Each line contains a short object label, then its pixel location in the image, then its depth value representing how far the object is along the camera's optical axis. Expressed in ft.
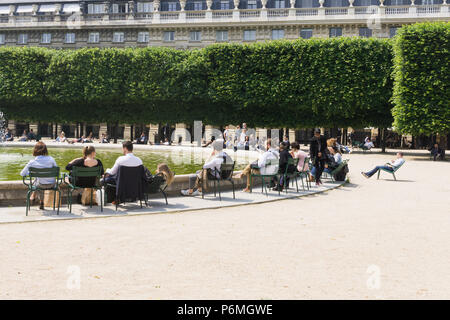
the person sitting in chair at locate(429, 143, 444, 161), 111.01
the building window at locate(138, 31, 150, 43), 198.49
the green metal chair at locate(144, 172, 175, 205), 39.55
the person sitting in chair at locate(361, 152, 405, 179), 63.41
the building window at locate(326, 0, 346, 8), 183.21
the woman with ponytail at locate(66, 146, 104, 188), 37.70
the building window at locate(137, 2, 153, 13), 201.77
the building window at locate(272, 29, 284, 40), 184.55
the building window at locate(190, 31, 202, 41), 192.34
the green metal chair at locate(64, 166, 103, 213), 36.83
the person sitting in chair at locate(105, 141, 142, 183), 37.42
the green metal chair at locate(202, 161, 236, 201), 45.11
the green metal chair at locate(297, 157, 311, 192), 53.92
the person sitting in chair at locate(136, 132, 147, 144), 147.43
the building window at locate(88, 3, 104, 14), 206.59
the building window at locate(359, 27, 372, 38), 178.19
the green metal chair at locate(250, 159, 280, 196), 48.24
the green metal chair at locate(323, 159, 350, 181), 59.36
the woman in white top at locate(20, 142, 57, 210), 36.65
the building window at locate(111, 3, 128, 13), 203.82
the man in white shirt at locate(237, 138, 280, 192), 48.80
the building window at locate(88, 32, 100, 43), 203.31
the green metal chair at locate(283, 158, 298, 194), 49.16
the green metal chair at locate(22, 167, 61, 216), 35.17
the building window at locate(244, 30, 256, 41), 186.68
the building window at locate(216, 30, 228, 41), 190.08
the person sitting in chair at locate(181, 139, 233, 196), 45.27
